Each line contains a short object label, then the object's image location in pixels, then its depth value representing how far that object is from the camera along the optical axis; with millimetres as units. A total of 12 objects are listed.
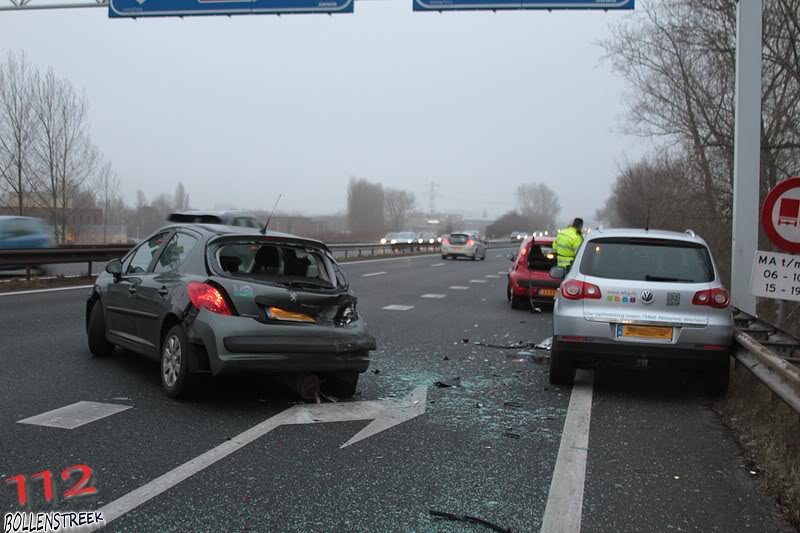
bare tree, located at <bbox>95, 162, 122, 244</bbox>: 32041
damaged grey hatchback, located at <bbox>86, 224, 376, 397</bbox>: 5605
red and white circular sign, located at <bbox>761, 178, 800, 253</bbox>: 6121
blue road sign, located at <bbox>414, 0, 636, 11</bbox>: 13461
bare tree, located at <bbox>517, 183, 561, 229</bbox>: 177250
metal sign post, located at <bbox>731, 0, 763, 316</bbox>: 9031
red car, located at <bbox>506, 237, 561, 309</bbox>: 14359
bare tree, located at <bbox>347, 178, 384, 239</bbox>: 117606
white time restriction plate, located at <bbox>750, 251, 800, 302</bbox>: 6363
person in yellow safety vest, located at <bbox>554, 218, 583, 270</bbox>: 12924
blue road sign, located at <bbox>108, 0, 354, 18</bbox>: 14328
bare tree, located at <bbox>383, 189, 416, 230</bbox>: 124438
